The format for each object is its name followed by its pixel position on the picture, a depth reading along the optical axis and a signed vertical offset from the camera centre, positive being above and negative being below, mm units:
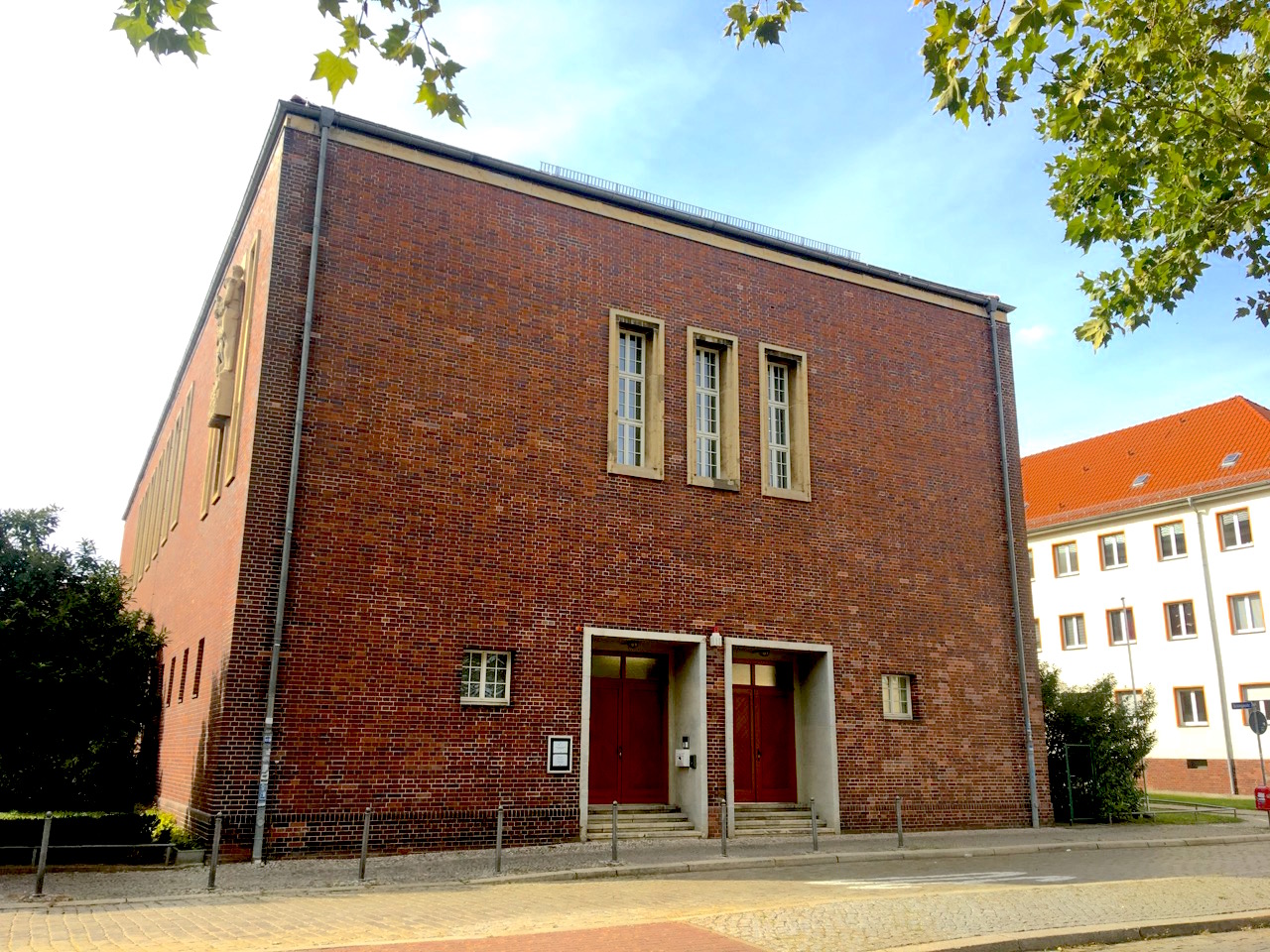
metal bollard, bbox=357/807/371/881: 12114 -997
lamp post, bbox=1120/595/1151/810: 38938 +4582
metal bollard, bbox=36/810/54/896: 10820 -1111
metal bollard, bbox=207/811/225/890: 11273 -1140
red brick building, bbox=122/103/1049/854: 14984 +3678
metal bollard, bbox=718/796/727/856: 14438 -971
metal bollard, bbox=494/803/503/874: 12592 -1202
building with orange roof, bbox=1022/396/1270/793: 35344 +6498
